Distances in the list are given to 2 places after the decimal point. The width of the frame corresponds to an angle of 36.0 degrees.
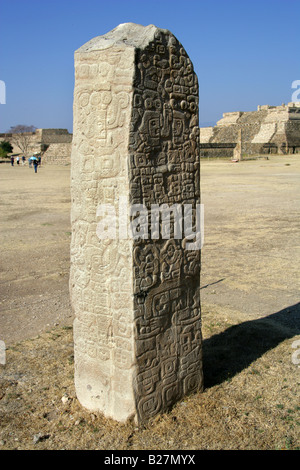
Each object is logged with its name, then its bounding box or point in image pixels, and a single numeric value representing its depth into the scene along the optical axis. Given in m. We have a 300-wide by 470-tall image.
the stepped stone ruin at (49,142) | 36.62
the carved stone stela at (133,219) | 2.68
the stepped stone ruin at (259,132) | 37.53
